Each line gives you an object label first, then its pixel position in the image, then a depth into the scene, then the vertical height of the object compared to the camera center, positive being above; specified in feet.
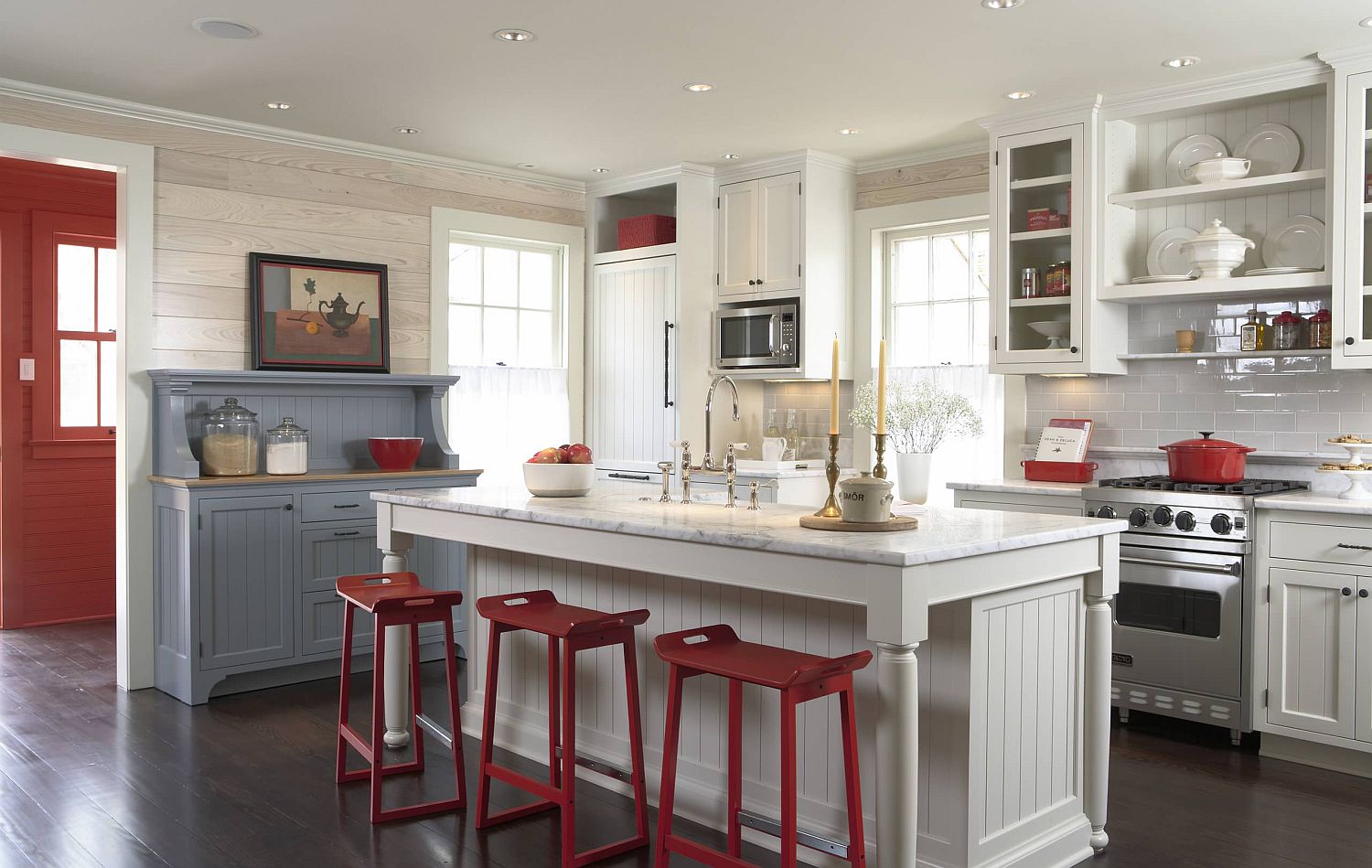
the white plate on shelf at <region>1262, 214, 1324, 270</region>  14.56 +2.29
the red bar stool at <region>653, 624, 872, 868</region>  8.09 -2.15
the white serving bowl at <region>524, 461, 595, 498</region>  11.87 -0.69
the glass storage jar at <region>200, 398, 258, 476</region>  15.93 -0.39
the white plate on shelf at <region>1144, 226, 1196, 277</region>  15.69 +2.31
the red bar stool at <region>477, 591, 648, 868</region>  9.79 -2.54
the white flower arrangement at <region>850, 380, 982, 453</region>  17.89 -0.04
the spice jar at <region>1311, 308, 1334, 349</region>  14.33 +1.12
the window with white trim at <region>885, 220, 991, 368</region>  18.22 +2.05
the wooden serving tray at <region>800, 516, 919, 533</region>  8.93 -0.89
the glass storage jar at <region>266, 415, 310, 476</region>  16.61 -0.53
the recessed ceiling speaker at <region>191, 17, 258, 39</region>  12.75 +4.46
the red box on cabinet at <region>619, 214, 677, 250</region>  20.53 +3.43
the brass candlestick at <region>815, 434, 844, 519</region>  9.39 -0.56
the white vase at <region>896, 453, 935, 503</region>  17.28 -0.92
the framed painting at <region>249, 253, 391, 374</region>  17.39 +1.61
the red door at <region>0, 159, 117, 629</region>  20.33 +0.37
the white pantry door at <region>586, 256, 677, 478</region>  20.26 +0.95
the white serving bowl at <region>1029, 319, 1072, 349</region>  16.08 +1.24
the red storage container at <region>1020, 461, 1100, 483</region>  16.01 -0.79
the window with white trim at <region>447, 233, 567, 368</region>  20.42 +2.13
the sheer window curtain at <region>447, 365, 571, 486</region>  20.30 -0.02
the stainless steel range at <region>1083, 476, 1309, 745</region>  13.24 -2.23
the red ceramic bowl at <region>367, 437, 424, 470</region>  17.78 -0.59
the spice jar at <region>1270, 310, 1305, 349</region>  14.58 +1.13
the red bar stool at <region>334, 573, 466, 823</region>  10.94 -2.44
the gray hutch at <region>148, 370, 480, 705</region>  15.39 -1.92
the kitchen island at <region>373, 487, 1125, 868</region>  8.14 -1.95
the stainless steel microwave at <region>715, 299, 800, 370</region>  19.08 +1.39
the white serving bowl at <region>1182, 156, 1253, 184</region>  14.64 +3.26
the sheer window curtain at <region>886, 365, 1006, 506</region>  18.04 -0.38
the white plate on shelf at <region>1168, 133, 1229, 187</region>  15.39 +3.66
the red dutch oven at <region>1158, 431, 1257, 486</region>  14.01 -0.56
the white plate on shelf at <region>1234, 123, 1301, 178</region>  14.72 +3.58
